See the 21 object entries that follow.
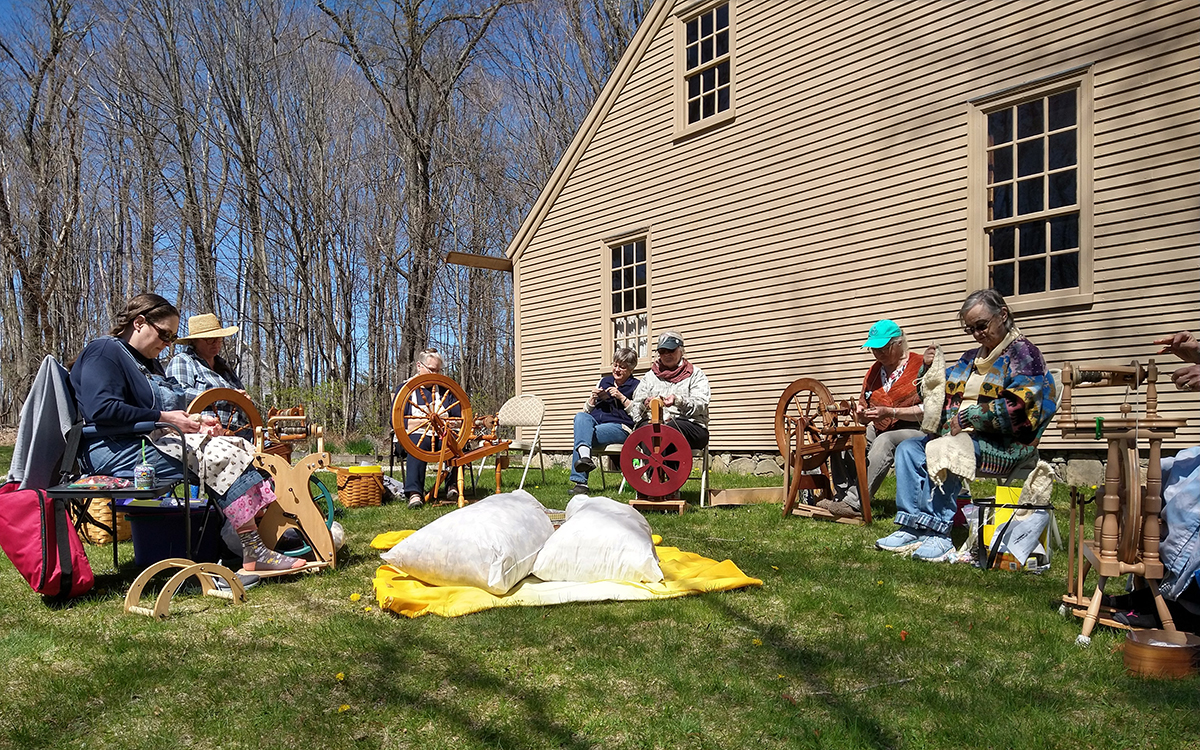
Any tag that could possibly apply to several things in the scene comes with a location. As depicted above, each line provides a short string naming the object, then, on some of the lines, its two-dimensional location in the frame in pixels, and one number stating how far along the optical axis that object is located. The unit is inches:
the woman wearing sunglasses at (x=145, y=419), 154.5
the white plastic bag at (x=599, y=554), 153.6
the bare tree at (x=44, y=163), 708.0
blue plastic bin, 160.8
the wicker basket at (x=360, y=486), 273.6
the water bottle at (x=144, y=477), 150.3
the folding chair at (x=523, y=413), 331.6
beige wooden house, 251.3
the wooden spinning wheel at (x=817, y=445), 219.3
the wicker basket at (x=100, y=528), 213.0
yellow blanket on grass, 140.6
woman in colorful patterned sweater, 165.5
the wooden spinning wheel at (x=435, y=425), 263.4
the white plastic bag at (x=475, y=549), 149.6
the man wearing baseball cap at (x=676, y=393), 261.6
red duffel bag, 140.1
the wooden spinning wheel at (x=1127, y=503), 105.6
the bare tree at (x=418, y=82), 691.4
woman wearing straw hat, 208.7
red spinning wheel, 250.2
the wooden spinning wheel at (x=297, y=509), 165.5
